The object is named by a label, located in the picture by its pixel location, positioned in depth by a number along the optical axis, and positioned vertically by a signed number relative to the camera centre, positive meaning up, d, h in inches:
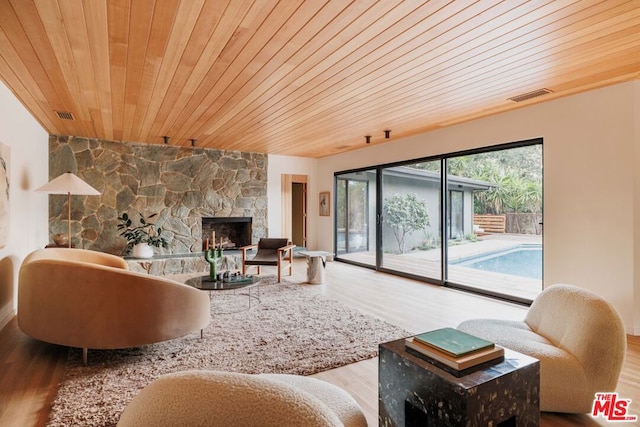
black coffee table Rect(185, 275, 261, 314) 136.4 -29.5
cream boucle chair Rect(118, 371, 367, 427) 27.4 -15.7
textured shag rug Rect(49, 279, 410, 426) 83.5 -44.5
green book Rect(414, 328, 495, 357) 53.8 -21.1
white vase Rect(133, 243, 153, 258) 235.3 -26.4
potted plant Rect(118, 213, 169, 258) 236.7 -16.9
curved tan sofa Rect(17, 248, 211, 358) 100.8 -27.4
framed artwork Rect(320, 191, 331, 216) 303.9 +7.6
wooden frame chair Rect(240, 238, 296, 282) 203.5 -26.3
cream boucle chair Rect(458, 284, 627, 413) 75.5 -31.5
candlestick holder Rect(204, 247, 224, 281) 148.6 -19.8
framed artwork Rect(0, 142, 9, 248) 125.8 +6.2
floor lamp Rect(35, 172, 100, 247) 166.6 +12.3
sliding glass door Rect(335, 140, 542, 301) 168.4 -4.3
